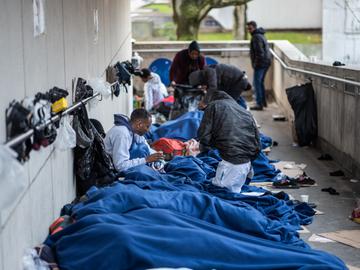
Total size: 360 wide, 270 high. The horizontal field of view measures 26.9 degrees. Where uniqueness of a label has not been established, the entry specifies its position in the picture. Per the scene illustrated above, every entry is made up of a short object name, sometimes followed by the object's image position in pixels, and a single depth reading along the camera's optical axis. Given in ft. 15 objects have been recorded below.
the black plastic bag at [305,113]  40.57
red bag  34.81
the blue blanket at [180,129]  38.27
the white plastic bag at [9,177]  13.29
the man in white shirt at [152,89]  48.11
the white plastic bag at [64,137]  19.60
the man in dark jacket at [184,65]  46.11
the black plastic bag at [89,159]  23.88
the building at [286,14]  111.34
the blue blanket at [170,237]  17.38
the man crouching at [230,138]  26.94
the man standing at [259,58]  56.95
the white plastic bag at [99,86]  27.66
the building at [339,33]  70.54
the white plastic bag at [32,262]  16.66
